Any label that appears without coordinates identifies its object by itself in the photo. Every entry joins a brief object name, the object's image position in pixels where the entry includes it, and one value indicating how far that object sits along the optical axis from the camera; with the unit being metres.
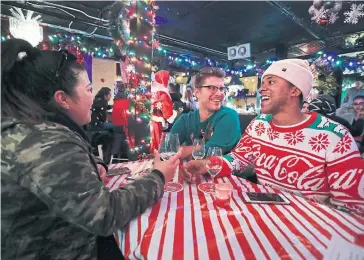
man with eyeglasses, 2.08
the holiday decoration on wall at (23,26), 4.14
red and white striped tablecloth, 0.70
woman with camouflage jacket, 0.69
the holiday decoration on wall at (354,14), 3.34
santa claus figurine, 2.90
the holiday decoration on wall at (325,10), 3.55
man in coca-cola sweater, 1.22
